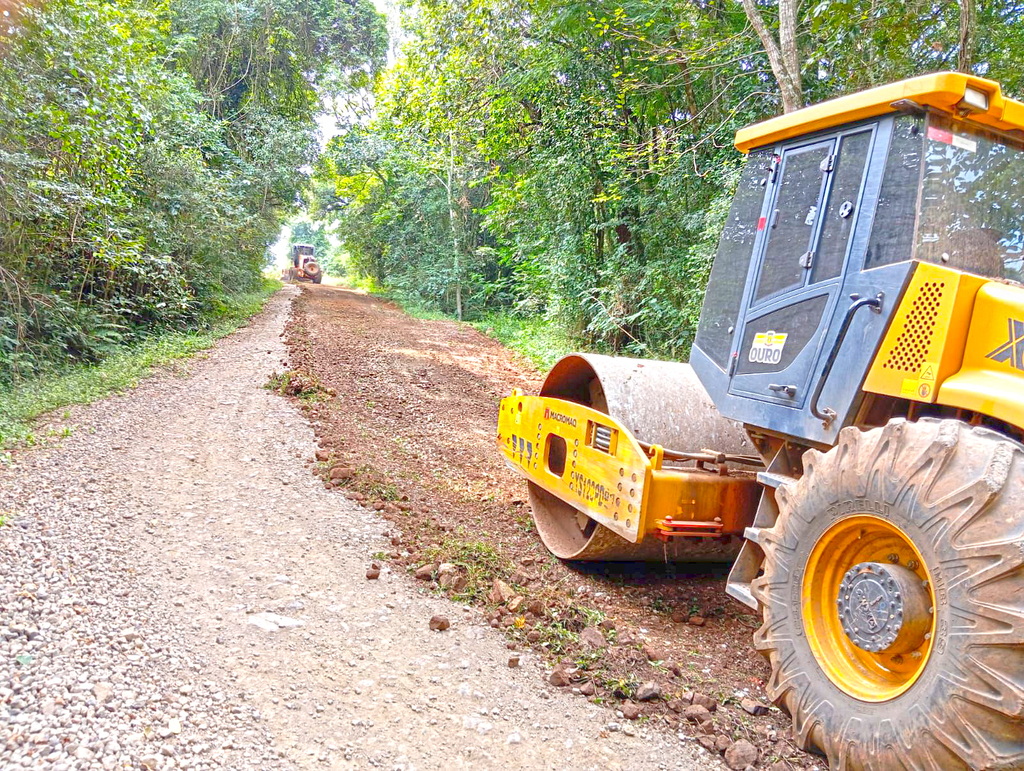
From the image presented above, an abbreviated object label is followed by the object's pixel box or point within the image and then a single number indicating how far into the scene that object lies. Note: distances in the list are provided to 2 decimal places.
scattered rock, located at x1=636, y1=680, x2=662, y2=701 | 3.10
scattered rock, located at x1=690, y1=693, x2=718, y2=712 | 3.07
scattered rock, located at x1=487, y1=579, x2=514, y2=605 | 3.90
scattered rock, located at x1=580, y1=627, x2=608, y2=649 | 3.52
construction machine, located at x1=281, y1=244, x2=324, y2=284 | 40.38
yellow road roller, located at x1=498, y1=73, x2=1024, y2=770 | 2.21
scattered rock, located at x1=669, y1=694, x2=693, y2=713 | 3.05
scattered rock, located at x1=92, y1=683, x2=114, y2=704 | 2.76
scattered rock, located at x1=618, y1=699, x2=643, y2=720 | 2.99
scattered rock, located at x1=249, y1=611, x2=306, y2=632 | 3.49
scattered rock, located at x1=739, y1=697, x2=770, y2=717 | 3.09
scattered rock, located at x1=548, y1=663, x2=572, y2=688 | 3.21
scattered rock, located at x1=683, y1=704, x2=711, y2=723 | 2.98
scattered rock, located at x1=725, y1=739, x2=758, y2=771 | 2.71
